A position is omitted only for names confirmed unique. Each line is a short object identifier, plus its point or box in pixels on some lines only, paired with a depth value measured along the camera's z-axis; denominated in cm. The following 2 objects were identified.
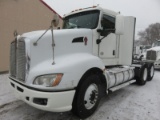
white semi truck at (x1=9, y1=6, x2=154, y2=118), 207
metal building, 640
